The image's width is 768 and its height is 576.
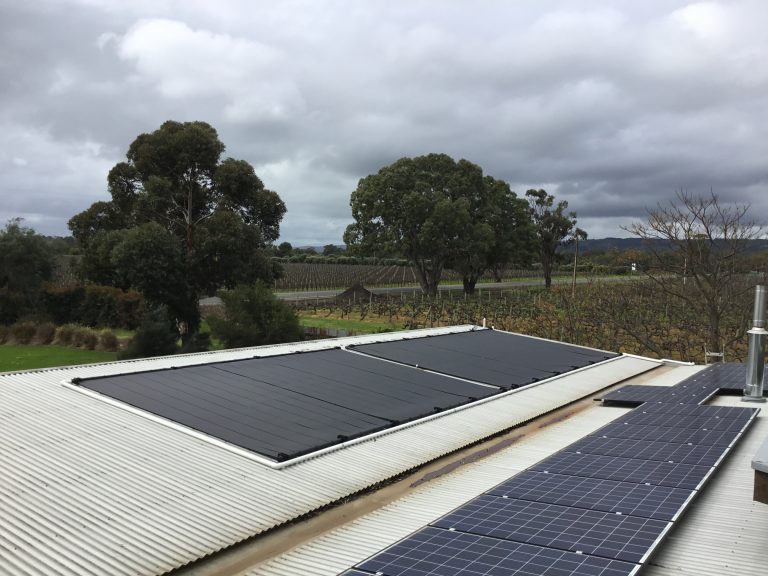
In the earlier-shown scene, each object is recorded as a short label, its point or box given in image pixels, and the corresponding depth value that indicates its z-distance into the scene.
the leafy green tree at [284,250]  114.10
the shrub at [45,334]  29.27
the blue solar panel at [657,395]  10.93
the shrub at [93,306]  30.44
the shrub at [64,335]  28.80
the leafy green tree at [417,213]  45.91
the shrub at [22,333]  29.33
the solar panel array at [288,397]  7.85
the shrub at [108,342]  27.47
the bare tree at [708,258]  22.53
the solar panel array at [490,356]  12.86
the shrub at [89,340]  27.95
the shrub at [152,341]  21.06
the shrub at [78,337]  28.25
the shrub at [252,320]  23.98
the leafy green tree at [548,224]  68.12
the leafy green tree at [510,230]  53.97
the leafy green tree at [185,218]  29.78
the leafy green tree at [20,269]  33.41
